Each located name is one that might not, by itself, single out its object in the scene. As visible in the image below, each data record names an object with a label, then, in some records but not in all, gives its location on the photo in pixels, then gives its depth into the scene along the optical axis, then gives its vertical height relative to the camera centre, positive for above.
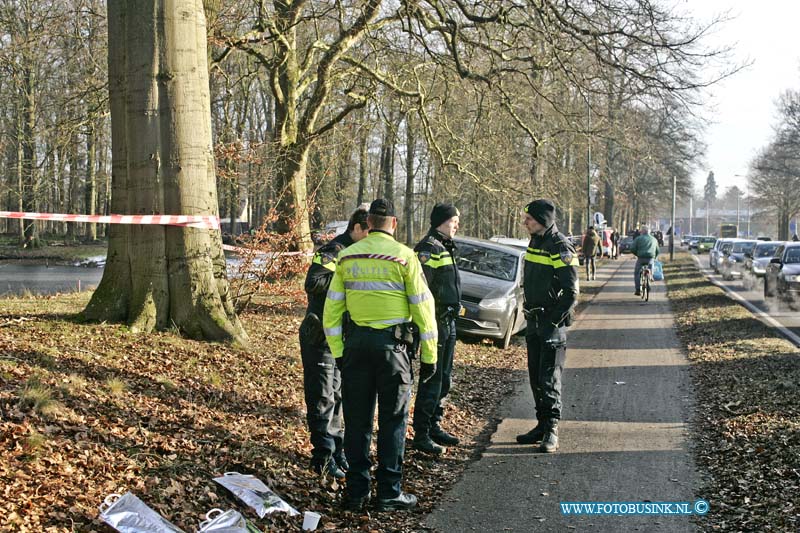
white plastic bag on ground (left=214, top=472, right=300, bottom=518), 5.18 -1.73
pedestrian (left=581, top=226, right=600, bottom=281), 29.83 -0.73
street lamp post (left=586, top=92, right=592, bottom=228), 15.87 +1.86
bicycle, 22.85 -1.47
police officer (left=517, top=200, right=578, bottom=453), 7.34 -0.70
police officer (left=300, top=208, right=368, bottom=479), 6.19 -1.11
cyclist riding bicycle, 22.44 -0.58
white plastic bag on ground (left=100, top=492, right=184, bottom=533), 4.46 -1.60
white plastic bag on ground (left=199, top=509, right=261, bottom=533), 4.68 -1.72
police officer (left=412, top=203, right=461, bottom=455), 7.20 -0.79
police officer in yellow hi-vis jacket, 5.51 -0.77
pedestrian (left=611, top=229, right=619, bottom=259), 55.27 -1.33
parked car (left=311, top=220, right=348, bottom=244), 12.08 -0.14
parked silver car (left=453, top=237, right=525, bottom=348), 13.18 -1.03
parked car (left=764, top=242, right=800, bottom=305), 21.62 -1.30
